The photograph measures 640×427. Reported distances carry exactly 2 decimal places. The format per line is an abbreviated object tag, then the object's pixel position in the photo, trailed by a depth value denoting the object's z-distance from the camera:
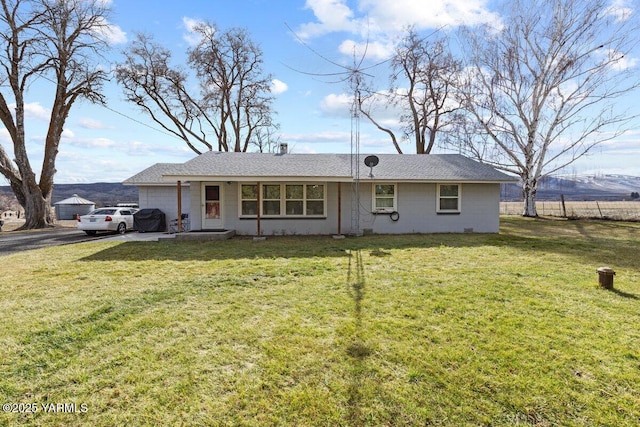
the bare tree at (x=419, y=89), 25.66
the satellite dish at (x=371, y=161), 12.23
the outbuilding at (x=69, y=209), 28.38
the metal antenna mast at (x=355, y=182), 10.39
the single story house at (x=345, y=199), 11.83
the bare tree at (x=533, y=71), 18.08
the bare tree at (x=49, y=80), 16.64
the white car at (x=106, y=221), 13.27
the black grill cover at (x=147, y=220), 13.78
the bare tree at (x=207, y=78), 24.23
